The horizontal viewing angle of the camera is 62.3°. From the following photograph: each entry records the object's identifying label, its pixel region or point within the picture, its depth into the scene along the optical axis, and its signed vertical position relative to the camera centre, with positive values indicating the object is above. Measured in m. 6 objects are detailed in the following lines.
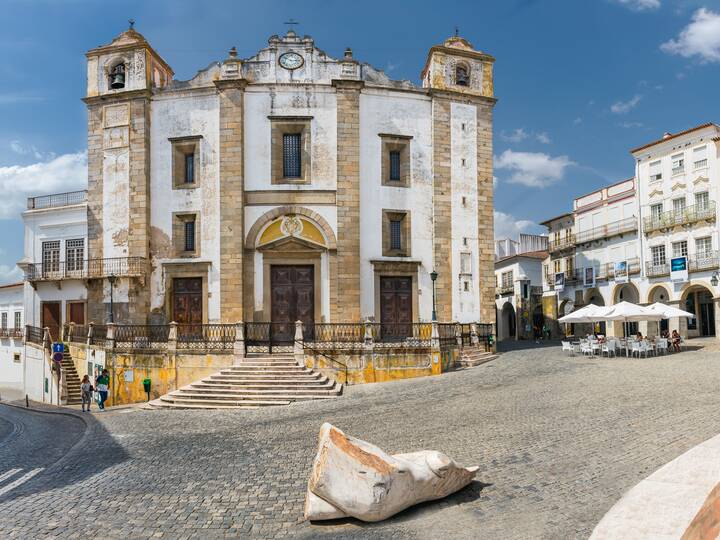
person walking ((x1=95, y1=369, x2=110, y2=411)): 20.84 -2.56
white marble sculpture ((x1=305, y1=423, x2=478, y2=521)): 7.18 -2.10
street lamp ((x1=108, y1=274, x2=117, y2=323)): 26.34 +1.21
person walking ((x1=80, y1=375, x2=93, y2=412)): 20.36 -2.62
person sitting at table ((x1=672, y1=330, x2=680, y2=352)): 24.06 -1.52
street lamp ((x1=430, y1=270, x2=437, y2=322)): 24.57 +1.36
